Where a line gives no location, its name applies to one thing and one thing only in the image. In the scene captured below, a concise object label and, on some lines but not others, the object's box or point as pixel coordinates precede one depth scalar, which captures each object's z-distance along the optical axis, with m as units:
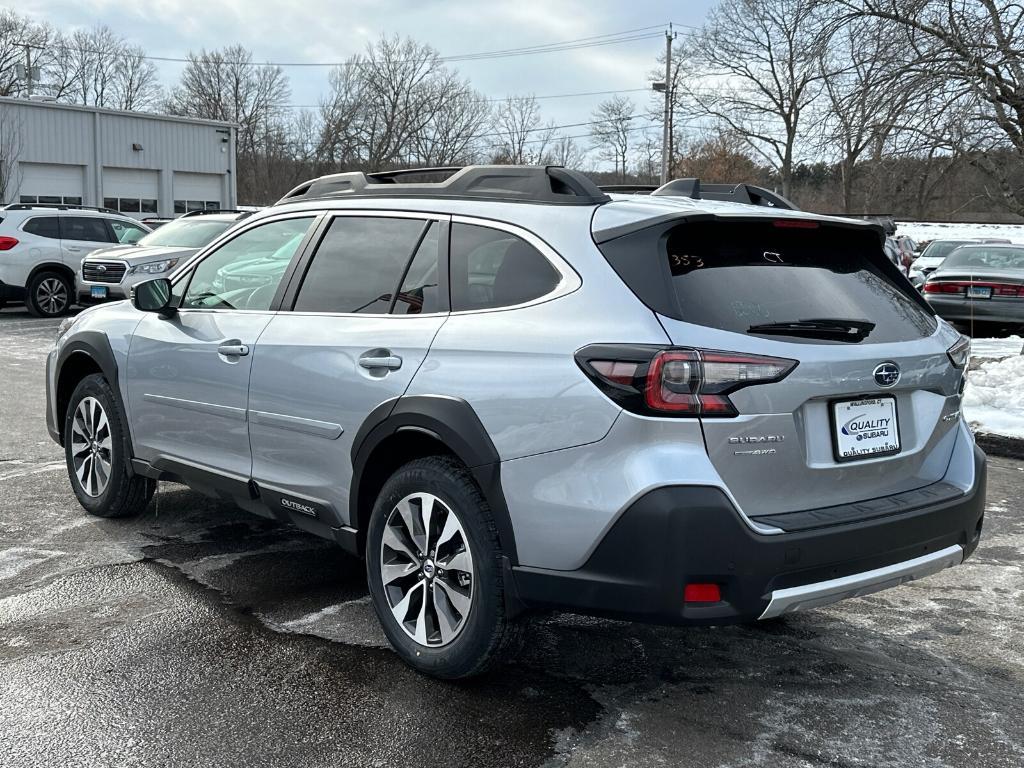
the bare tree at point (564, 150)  72.62
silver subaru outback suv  3.12
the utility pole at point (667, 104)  45.22
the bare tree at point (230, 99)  69.81
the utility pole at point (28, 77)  50.08
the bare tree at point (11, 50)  65.62
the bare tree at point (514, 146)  71.12
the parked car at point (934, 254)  23.12
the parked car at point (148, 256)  15.70
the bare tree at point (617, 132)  69.94
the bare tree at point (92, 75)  70.38
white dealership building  36.75
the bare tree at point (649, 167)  70.75
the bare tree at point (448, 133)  69.00
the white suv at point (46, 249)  17.84
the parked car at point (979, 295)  14.84
